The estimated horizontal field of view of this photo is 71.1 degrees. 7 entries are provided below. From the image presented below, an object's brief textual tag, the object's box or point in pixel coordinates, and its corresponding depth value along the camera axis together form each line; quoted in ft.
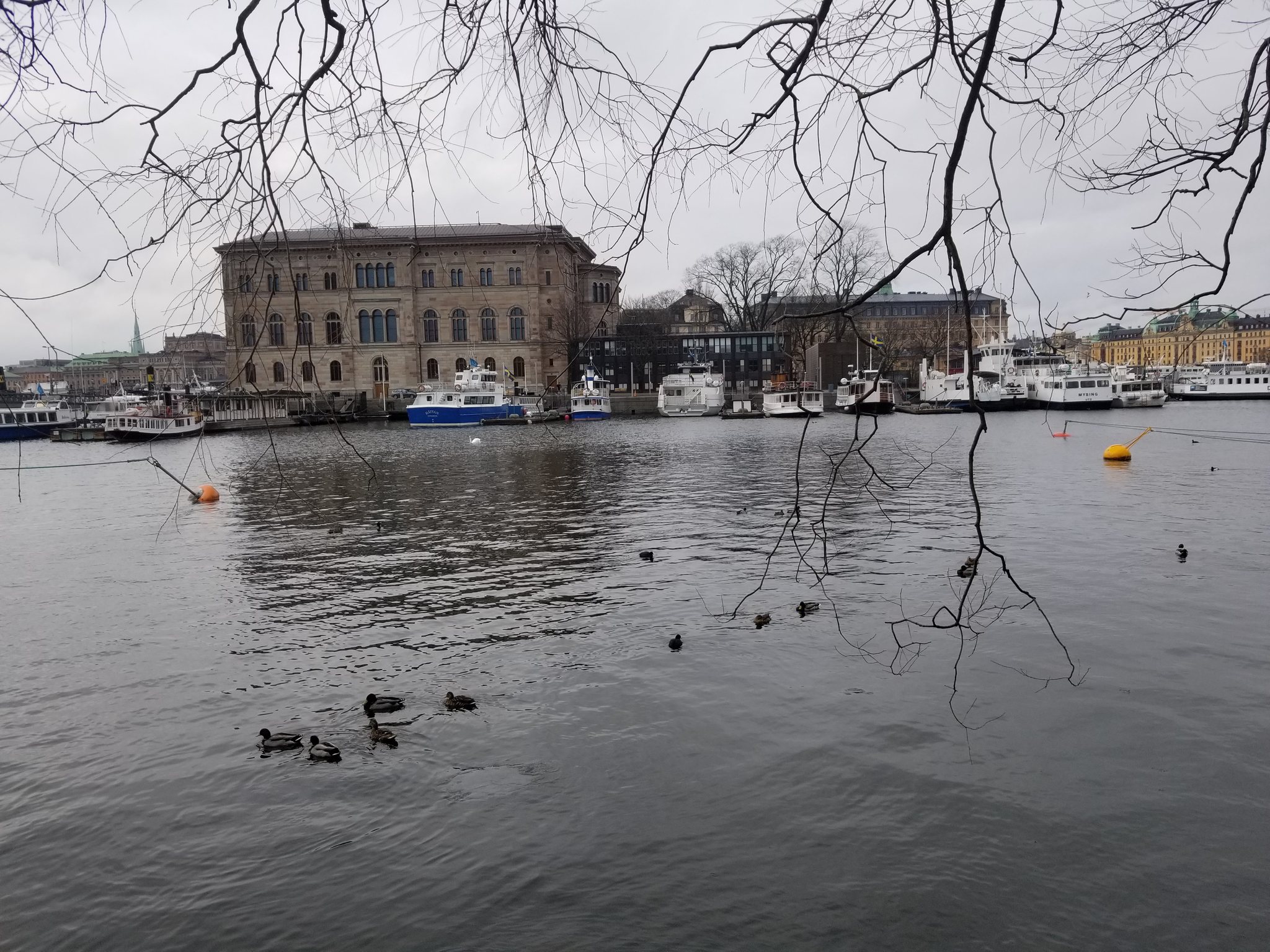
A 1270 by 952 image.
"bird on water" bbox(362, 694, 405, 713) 29.19
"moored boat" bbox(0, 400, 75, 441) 209.67
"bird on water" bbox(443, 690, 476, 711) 29.27
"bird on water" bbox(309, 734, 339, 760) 25.99
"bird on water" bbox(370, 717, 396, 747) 26.93
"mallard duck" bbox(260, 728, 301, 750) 26.63
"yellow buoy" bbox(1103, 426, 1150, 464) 100.99
